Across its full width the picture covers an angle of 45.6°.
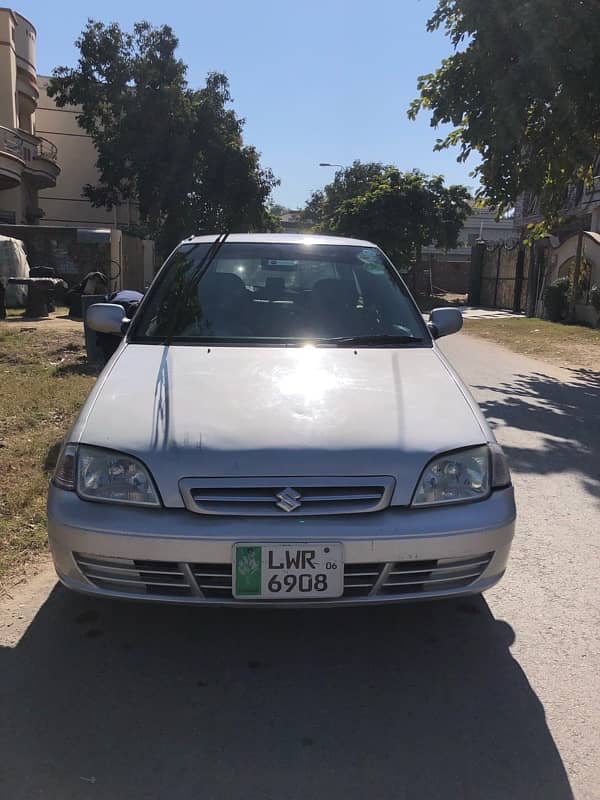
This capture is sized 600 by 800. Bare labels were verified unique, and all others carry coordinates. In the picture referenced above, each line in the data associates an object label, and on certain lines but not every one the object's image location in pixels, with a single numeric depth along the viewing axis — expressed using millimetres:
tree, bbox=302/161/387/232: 52562
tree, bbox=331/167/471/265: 27969
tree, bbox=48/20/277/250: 32719
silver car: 2484
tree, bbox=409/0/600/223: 8570
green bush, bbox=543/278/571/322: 18859
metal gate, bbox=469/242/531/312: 24812
